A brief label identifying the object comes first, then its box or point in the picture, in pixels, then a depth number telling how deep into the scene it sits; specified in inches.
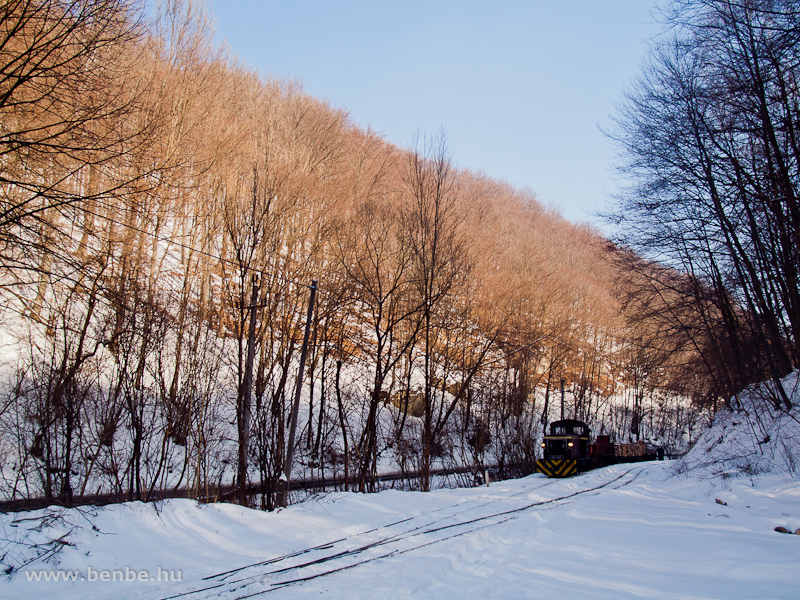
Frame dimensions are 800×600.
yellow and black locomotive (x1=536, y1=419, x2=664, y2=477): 866.1
